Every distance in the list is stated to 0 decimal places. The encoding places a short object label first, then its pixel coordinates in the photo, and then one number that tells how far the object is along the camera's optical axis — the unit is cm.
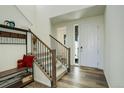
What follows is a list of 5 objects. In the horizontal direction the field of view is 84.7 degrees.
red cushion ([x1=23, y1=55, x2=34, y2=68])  214
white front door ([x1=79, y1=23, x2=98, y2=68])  323
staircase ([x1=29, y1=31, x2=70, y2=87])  193
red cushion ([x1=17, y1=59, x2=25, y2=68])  219
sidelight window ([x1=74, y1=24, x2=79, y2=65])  378
